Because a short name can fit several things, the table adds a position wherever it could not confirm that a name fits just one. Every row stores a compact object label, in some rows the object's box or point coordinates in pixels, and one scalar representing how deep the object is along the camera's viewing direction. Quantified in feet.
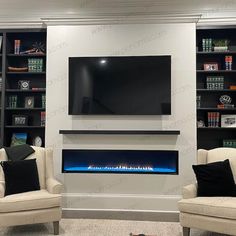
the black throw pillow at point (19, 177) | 10.17
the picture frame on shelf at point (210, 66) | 13.60
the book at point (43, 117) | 13.91
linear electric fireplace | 12.75
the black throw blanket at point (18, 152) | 11.01
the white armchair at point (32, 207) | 9.19
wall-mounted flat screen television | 12.44
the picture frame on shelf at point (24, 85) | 14.02
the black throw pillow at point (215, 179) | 9.51
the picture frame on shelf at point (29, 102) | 14.19
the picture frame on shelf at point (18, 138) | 13.82
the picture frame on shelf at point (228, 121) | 13.28
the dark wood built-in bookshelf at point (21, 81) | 13.69
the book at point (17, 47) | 14.08
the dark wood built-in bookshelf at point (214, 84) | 13.46
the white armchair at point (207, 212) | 8.43
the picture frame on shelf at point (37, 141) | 14.01
